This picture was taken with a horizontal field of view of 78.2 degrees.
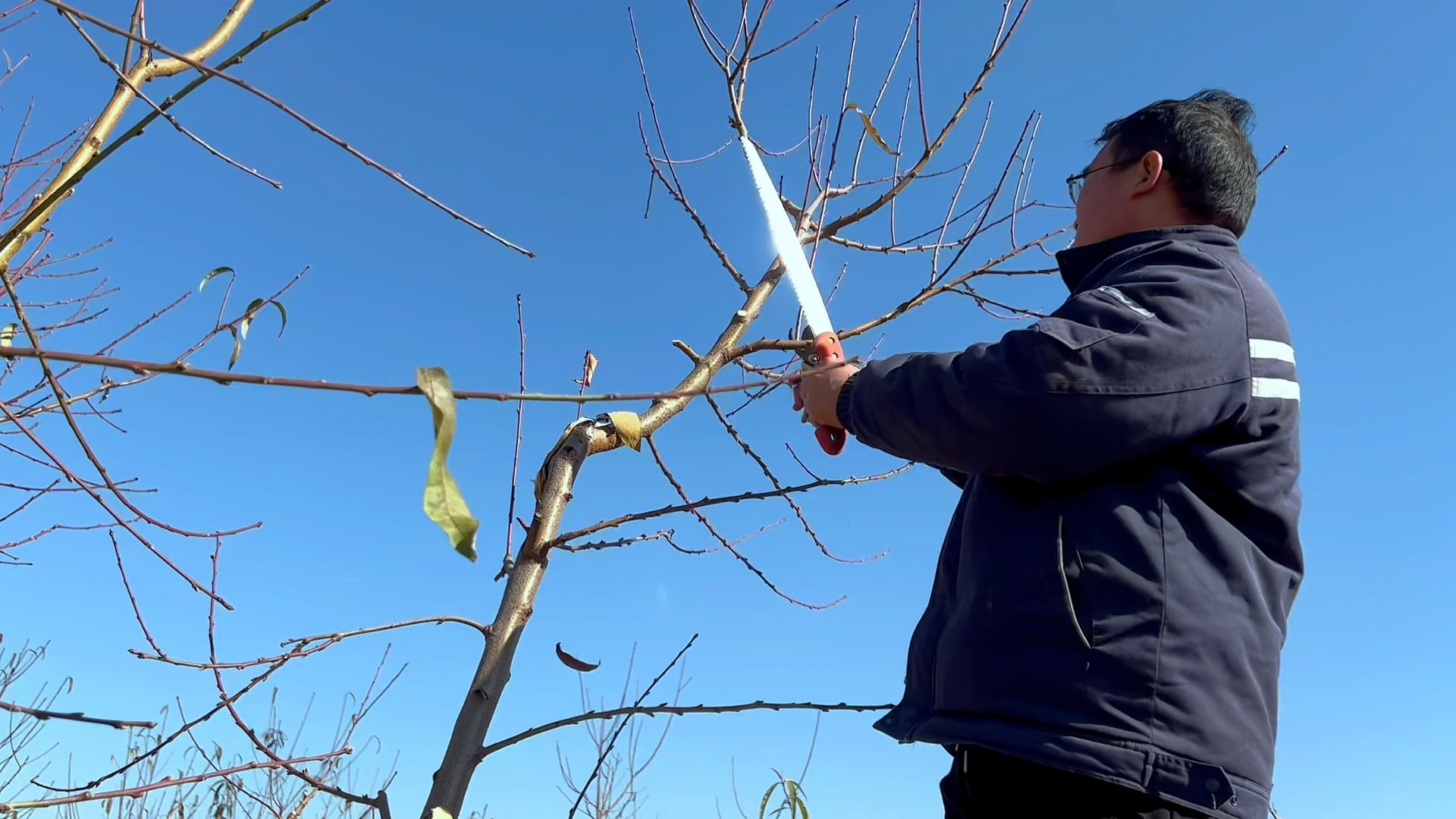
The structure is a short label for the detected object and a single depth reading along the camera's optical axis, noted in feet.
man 4.03
